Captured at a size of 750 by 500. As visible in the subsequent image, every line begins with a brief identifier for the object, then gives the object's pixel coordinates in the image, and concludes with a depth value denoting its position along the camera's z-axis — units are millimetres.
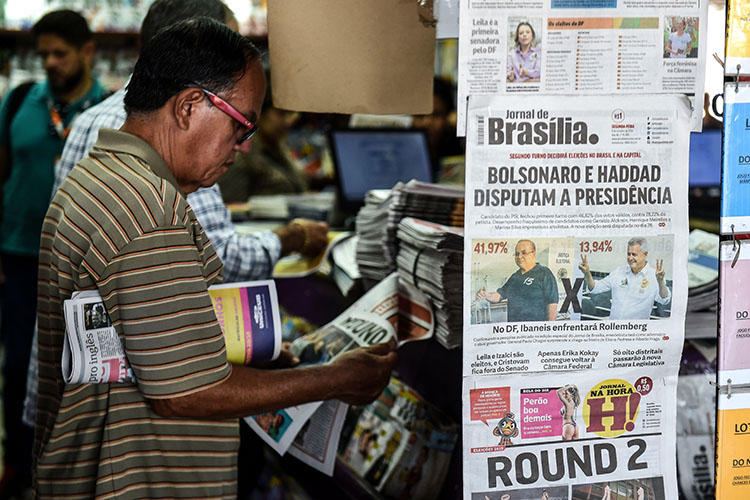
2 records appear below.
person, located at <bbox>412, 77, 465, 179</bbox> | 4816
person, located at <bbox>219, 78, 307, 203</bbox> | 4191
